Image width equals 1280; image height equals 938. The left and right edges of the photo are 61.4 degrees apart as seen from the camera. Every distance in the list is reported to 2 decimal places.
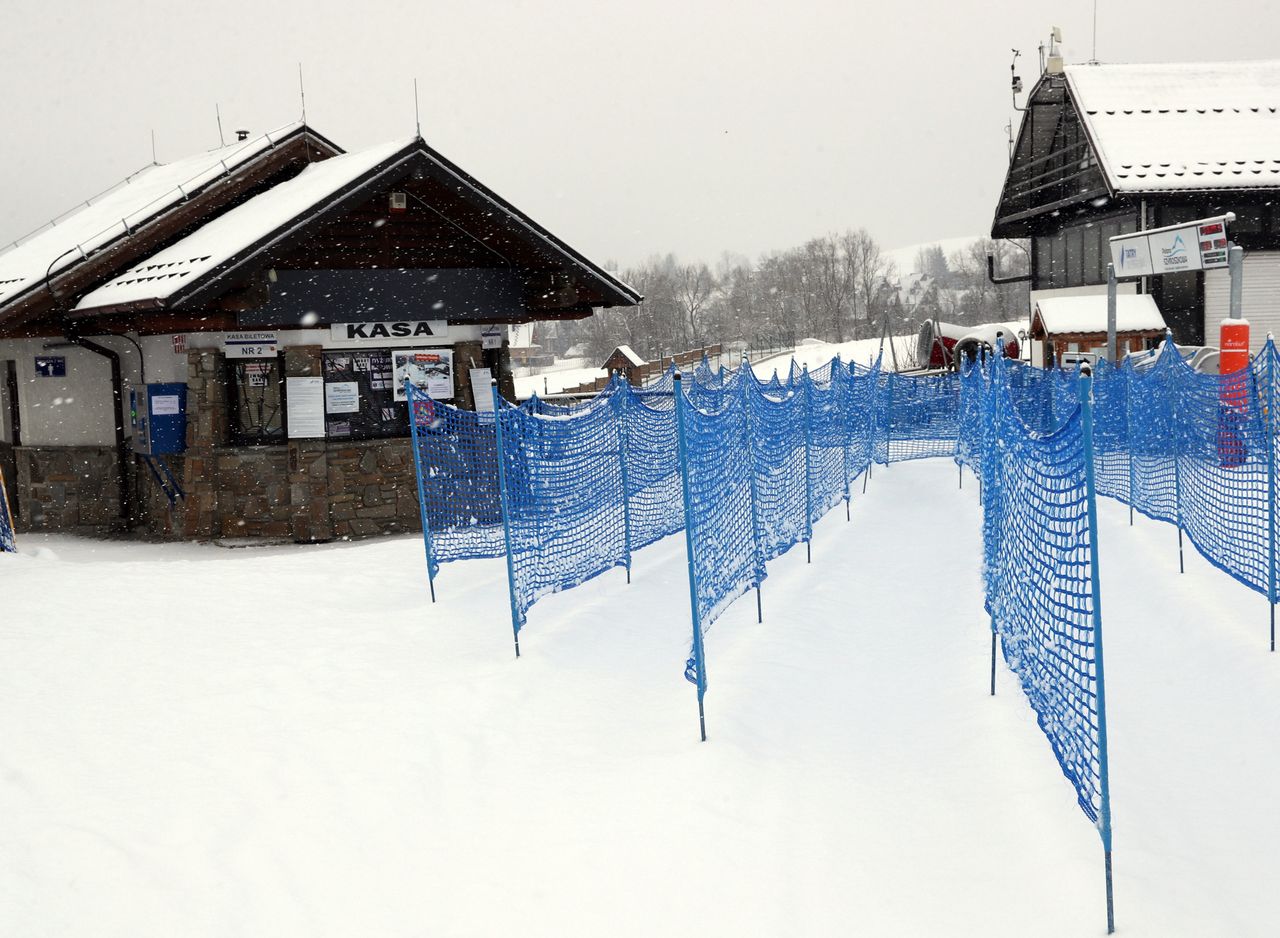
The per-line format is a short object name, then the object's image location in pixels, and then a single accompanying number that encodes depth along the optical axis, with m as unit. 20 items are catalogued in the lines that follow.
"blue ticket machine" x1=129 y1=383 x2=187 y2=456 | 13.61
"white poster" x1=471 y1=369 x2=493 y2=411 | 14.64
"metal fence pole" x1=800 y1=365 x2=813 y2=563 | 11.82
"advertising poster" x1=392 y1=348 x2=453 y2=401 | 14.09
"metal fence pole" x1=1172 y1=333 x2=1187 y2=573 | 10.05
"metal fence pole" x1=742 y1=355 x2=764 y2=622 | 9.38
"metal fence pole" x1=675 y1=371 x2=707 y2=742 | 6.23
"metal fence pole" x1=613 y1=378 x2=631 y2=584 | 10.73
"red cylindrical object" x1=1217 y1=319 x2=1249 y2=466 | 11.20
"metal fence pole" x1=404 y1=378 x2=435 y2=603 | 9.71
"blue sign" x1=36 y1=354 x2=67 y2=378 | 15.09
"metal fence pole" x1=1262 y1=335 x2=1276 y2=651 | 7.72
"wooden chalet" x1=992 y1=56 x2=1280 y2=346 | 26.84
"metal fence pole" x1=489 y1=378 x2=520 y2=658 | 7.94
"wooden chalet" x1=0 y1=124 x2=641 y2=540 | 13.18
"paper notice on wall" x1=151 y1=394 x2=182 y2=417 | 13.61
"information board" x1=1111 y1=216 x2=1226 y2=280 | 18.27
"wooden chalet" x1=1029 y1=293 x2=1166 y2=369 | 24.39
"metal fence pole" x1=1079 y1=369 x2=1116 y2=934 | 4.14
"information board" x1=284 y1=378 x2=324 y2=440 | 13.33
